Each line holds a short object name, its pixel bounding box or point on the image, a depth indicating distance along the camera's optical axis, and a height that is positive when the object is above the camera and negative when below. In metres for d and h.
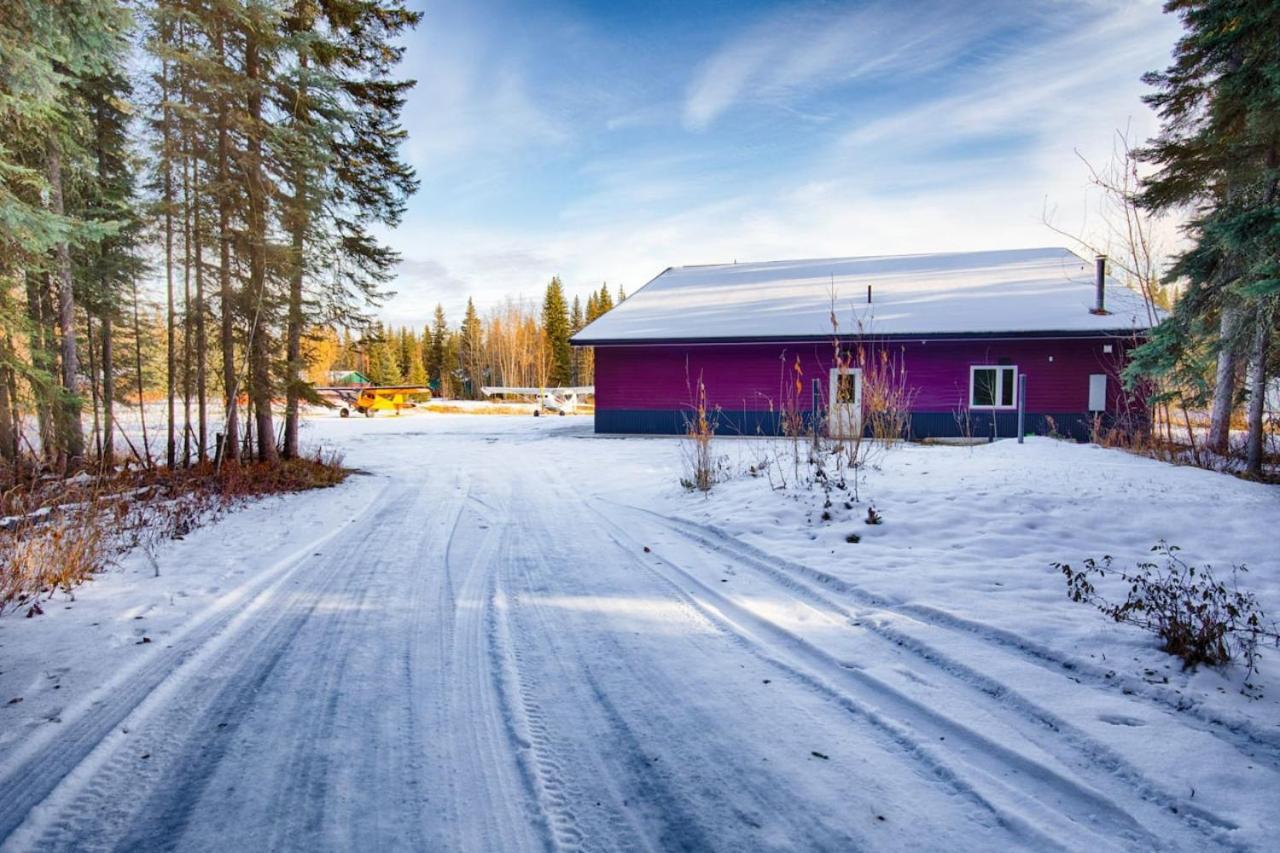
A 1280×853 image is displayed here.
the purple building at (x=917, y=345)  17.20 +1.90
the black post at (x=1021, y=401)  13.37 +0.12
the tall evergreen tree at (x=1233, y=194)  6.54 +3.01
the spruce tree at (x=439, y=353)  65.19 +6.28
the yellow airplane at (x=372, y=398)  35.62 +0.69
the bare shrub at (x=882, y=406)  7.68 +0.01
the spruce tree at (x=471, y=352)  65.62 +6.43
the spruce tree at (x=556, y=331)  60.84 +7.95
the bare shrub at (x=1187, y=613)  3.17 -1.28
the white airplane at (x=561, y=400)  35.81 +0.52
